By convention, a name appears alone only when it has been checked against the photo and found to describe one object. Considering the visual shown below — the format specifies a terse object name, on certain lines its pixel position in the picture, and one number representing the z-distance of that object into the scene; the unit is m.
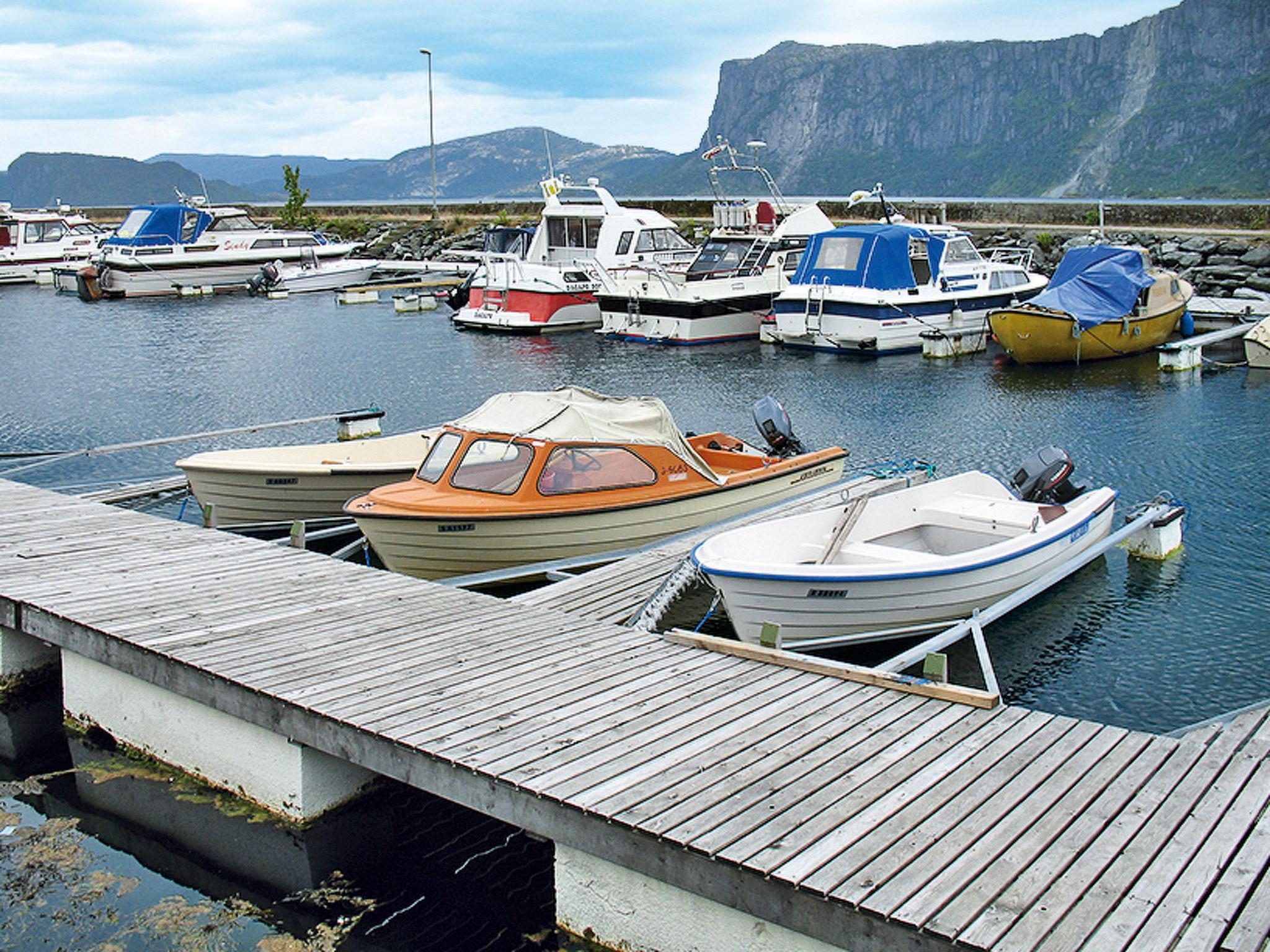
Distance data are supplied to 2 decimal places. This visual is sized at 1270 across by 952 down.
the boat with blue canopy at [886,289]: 28.14
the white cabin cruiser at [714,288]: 30.91
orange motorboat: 11.65
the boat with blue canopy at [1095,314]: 25.50
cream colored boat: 13.85
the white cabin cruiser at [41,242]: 52.00
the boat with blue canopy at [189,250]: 45.50
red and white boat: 33.44
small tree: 60.41
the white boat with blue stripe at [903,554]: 9.84
